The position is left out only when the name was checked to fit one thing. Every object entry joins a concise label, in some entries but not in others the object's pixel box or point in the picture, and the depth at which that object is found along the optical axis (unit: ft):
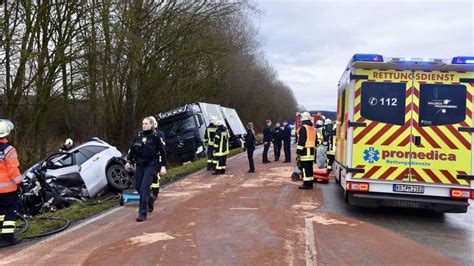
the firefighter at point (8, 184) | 20.59
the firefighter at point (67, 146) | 41.11
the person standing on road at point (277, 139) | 61.87
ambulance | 25.12
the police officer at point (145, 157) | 25.40
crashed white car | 34.14
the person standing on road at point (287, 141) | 59.57
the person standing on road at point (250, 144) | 48.12
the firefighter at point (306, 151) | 35.55
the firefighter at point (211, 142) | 49.39
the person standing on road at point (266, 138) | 58.90
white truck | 62.80
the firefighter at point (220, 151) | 46.44
